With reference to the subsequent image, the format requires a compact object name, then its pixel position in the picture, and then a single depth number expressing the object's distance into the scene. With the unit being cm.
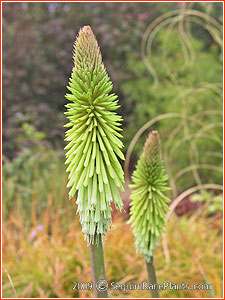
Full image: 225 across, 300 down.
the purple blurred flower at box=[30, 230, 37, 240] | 98
